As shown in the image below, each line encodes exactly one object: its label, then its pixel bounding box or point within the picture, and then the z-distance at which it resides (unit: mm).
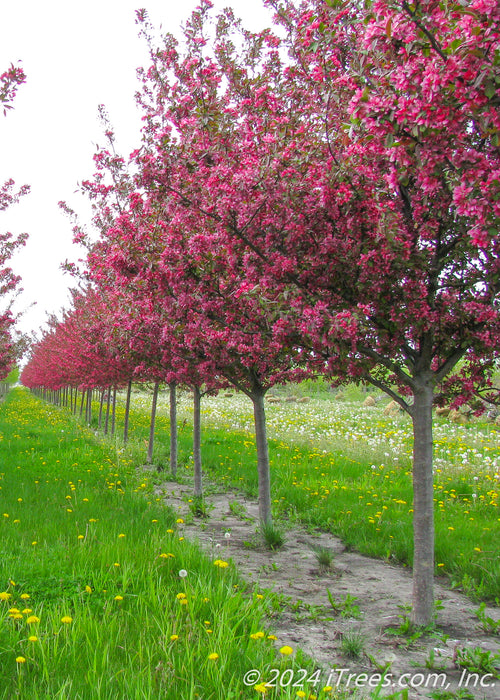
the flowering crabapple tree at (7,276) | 14211
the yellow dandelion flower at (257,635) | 3083
